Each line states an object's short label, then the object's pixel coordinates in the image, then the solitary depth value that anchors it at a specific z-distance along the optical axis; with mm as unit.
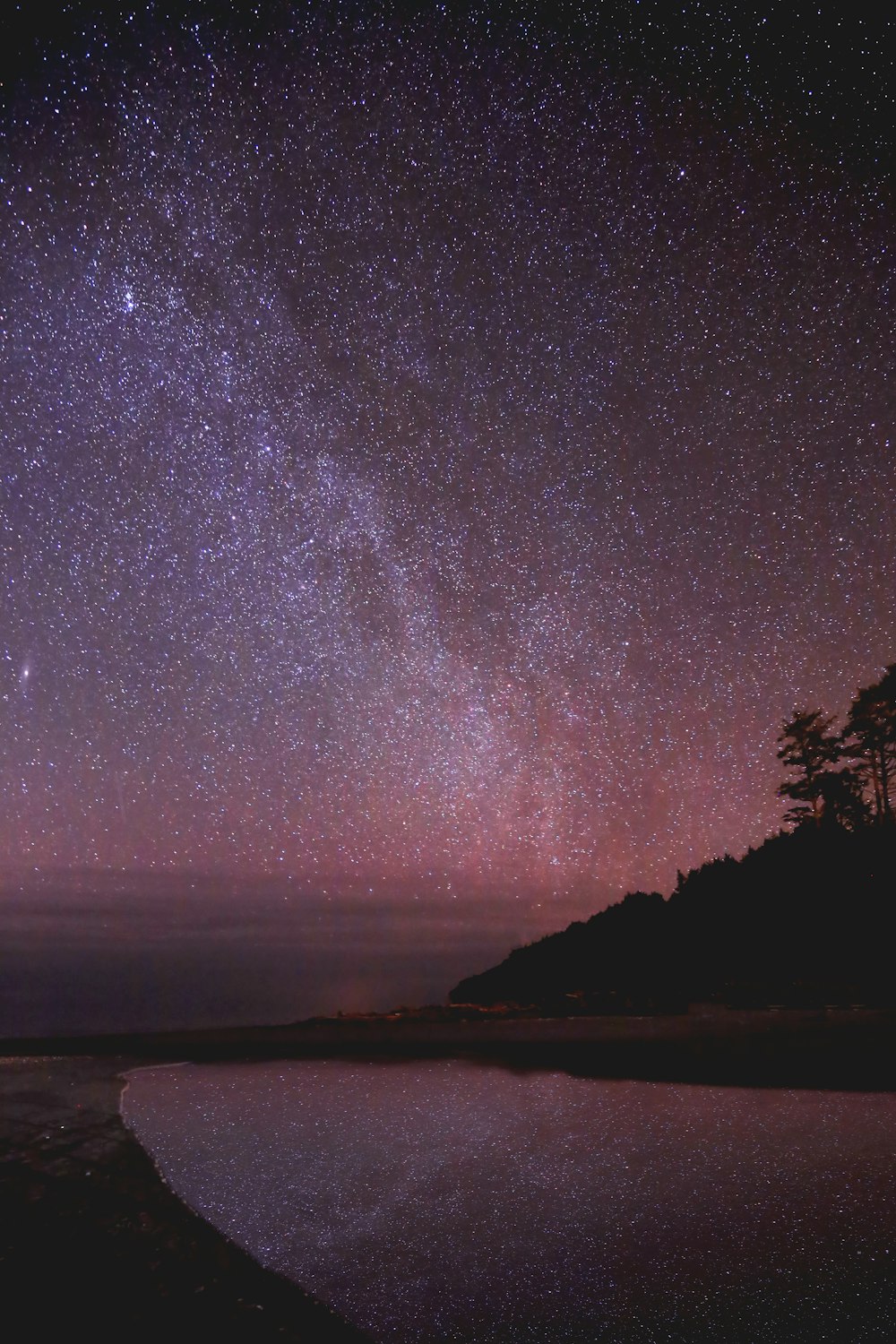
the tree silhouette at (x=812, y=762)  27219
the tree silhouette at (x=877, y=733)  26078
